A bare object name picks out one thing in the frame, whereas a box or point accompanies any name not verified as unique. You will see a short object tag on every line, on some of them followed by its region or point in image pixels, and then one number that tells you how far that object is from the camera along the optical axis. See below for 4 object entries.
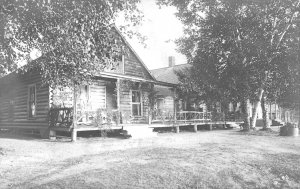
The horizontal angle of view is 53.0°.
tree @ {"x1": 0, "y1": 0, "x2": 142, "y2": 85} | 7.98
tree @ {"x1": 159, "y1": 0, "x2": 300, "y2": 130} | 21.30
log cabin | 16.22
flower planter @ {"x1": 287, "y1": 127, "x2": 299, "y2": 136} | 18.73
